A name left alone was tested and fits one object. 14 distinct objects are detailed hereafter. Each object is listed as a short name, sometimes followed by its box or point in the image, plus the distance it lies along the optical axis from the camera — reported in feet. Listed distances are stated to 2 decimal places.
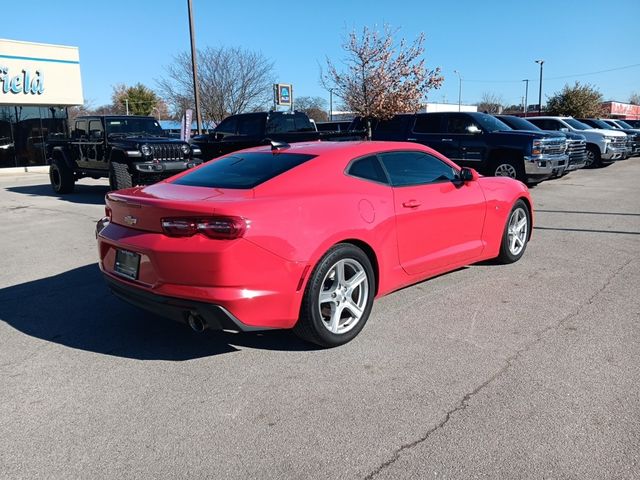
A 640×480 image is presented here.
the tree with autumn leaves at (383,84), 57.11
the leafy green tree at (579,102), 134.31
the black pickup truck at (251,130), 43.78
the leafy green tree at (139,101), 264.72
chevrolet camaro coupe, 11.30
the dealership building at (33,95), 78.28
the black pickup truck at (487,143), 41.60
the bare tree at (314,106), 212.37
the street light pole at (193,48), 65.57
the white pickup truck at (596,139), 63.46
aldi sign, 74.84
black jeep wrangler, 36.29
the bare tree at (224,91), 100.42
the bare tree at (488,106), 318.24
